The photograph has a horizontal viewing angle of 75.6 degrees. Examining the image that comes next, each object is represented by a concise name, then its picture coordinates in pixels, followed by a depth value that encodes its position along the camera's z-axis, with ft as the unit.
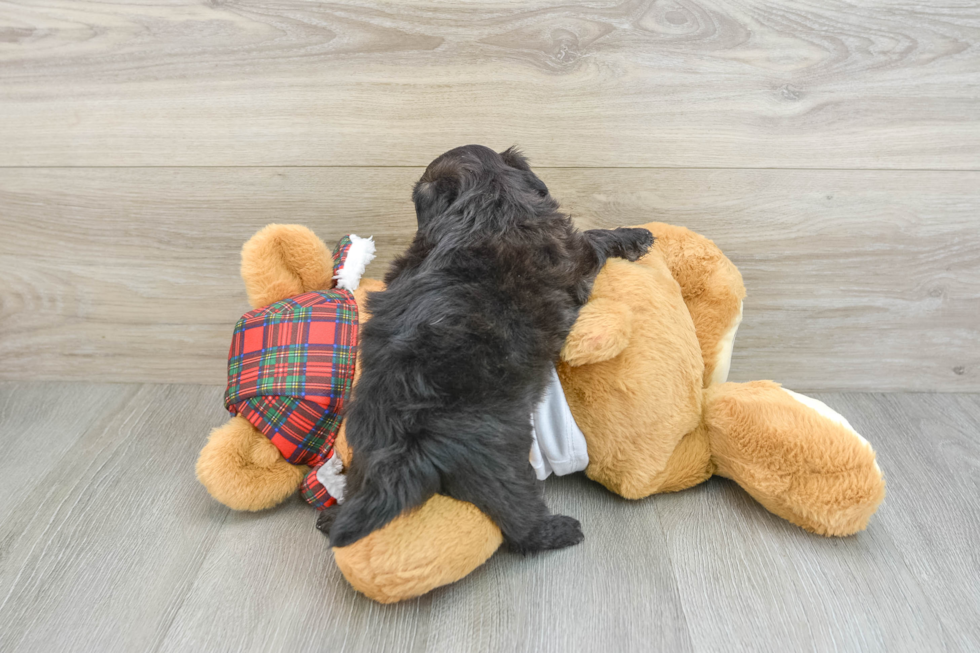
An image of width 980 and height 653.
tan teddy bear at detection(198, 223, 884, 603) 2.15
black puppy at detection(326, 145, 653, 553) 2.03
